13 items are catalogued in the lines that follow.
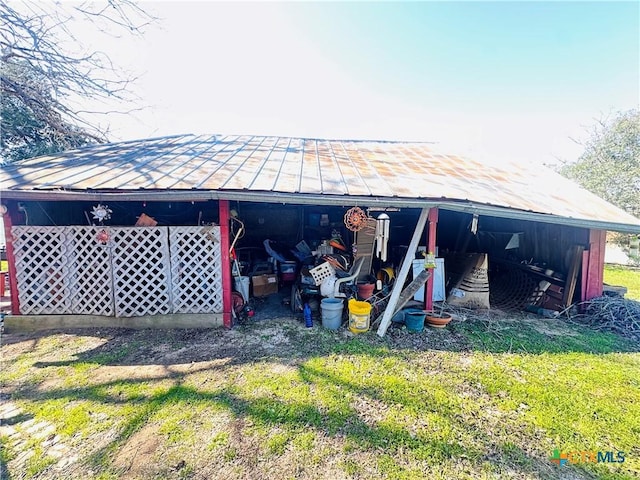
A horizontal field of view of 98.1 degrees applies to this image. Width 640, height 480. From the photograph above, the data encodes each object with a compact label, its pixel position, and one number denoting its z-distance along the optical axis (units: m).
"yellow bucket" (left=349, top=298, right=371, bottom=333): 4.16
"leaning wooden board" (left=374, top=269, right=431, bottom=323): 4.34
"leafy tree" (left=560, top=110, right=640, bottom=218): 12.53
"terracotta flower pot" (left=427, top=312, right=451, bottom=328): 4.41
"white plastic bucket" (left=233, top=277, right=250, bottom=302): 5.01
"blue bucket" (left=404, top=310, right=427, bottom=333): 4.32
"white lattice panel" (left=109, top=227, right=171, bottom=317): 4.27
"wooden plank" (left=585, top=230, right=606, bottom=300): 5.10
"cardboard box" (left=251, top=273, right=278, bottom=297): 5.70
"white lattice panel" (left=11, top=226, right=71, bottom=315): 4.21
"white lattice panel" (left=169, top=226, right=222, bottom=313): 4.30
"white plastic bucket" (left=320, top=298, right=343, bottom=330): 4.29
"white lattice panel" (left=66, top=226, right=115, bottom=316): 4.24
